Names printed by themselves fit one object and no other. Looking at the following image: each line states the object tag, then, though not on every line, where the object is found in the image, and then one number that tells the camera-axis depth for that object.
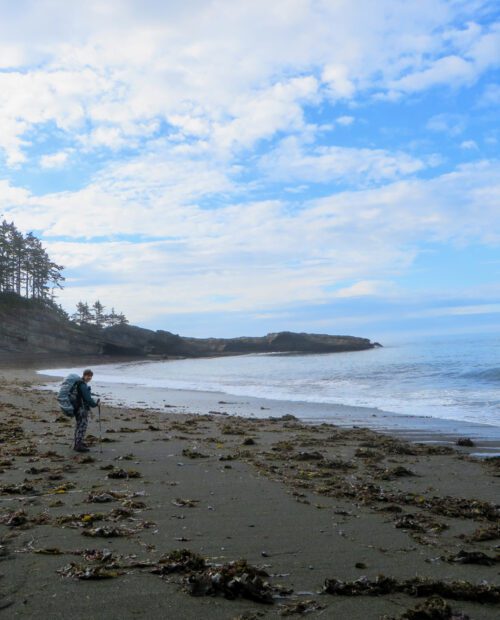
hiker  9.30
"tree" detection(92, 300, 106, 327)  100.19
